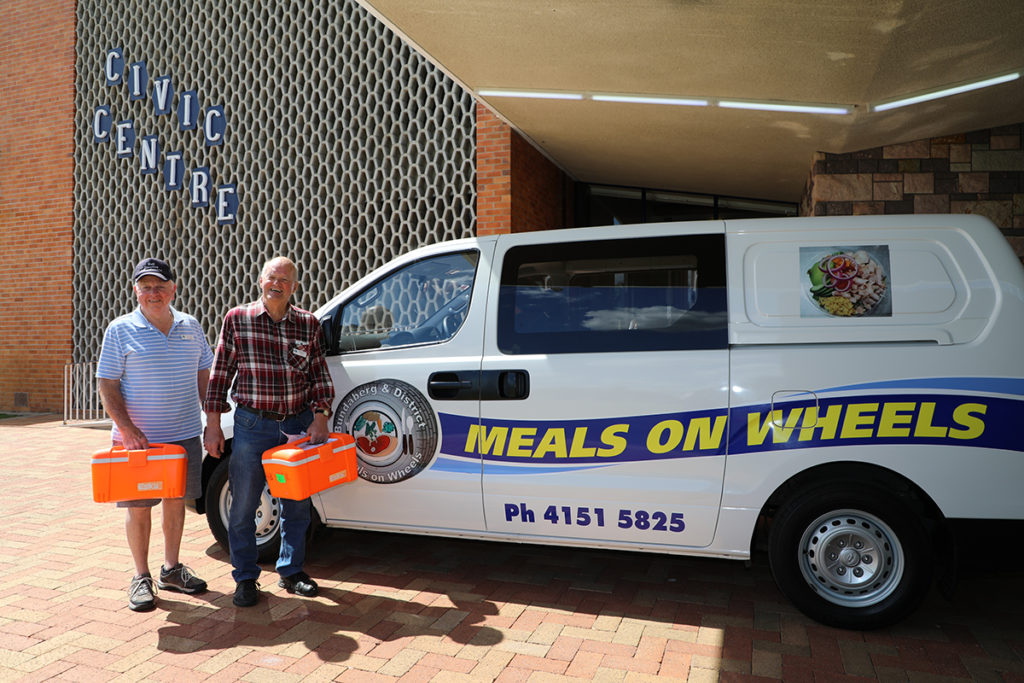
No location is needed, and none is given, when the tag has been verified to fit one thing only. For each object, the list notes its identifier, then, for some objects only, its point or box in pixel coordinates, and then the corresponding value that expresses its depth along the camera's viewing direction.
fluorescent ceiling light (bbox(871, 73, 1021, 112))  5.21
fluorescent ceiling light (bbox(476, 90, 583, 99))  6.26
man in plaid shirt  3.88
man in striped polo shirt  3.83
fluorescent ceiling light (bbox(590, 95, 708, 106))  5.99
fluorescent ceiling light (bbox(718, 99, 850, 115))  5.80
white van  3.41
